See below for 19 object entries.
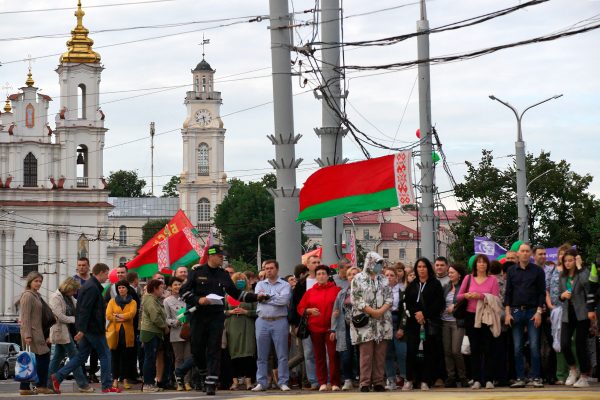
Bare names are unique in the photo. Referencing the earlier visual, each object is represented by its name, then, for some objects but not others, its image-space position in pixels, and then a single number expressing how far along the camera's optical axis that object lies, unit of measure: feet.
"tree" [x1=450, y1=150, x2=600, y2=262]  211.41
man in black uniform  63.52
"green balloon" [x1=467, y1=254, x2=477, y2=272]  65.26
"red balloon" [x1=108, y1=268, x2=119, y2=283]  77.70
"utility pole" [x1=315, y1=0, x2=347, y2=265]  82.94
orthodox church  347.36
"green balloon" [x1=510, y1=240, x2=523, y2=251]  68.31
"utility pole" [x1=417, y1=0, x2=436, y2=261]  104.12
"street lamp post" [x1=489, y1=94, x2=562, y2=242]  138.00
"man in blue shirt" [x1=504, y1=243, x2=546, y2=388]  63.93
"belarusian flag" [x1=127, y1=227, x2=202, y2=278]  108.78
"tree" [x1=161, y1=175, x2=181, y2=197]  629.10
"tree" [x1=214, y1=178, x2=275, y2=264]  413.18
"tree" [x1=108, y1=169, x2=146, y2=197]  610.65
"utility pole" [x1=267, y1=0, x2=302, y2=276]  78.64
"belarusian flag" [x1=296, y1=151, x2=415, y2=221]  79.92
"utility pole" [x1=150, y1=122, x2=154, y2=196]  552.41
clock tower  562.66
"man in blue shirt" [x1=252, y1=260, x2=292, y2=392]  68.18
